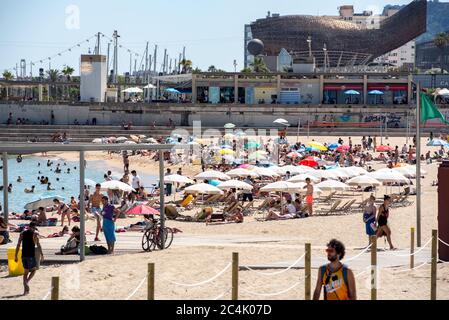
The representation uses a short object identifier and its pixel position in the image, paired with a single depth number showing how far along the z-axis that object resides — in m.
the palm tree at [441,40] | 166.49
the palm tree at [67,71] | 128.62
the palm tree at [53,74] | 143.75
